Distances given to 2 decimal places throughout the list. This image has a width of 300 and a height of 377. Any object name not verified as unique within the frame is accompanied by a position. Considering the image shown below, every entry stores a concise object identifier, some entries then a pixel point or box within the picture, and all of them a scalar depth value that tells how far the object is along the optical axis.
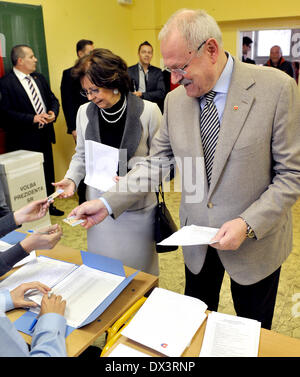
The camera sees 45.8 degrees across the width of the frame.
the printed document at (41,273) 1.49
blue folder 1.24
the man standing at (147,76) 5.05
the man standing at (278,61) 5.57
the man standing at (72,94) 4.25
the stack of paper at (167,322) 1.12
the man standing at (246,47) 5.86
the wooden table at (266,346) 1.11
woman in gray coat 1.80
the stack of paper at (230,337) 1.10
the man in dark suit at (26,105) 3.81
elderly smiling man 1.29
